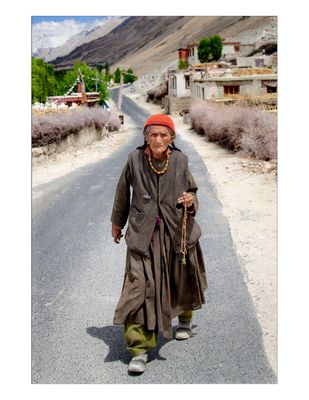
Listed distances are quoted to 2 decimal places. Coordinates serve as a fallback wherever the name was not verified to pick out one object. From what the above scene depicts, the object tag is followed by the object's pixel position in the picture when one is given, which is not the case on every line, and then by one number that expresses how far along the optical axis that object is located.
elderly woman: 3.69
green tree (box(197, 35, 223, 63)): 39.38
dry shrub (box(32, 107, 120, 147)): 8.66
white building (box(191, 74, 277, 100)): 16.23
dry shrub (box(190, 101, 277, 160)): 10.49
